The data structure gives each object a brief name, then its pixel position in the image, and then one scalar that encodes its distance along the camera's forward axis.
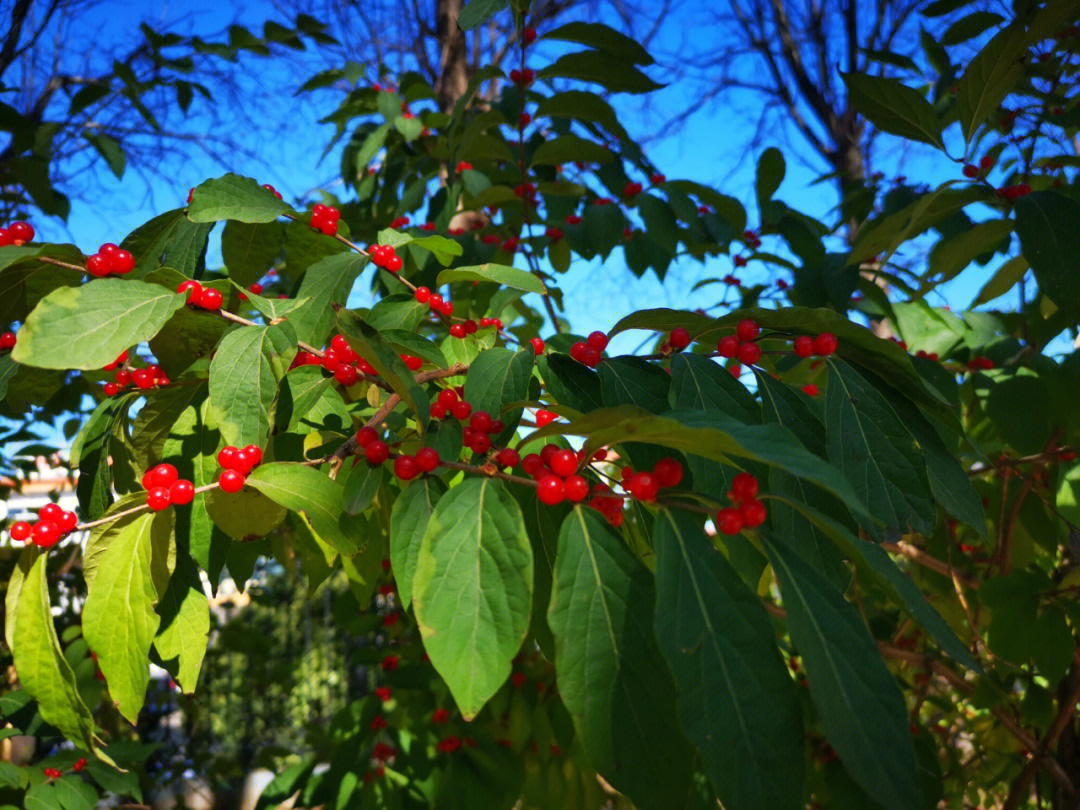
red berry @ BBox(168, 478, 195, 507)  0.22
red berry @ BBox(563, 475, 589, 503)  0.20
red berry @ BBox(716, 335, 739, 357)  0.26
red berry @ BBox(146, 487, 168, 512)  0.22
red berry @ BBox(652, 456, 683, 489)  0.21
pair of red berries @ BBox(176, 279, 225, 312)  0.25
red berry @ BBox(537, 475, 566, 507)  0.20
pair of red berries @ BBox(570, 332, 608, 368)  0.26
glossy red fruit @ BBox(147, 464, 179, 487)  0.22
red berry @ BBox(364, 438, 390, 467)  0.23
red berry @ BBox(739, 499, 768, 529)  0.19
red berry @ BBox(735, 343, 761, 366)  0.26
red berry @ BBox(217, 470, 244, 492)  0.22
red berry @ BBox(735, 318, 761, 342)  0.26
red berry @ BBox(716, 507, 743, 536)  0.19
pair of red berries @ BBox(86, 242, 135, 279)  0.25
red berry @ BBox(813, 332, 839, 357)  0.25
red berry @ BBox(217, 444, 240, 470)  0.22
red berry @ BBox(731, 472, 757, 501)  0.20
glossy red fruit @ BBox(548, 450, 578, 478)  0.20
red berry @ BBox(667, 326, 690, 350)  0.27
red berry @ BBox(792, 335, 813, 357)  0.26
